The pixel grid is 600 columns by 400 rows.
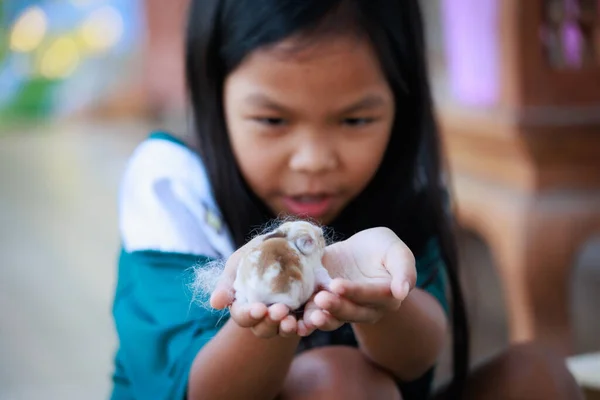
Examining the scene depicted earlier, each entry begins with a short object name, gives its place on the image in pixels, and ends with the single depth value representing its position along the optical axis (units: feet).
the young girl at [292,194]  3.51
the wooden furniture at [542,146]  4.73
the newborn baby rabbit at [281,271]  2.91
